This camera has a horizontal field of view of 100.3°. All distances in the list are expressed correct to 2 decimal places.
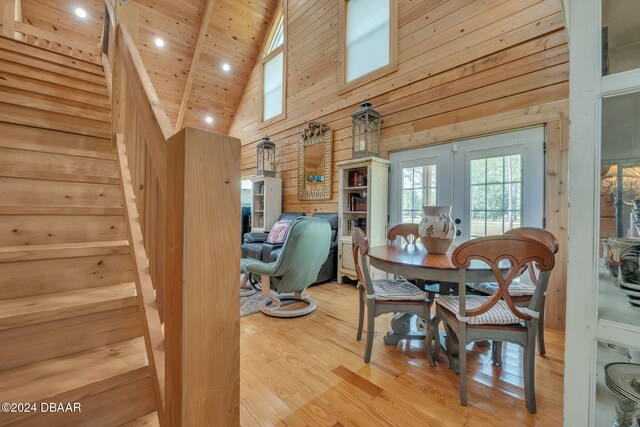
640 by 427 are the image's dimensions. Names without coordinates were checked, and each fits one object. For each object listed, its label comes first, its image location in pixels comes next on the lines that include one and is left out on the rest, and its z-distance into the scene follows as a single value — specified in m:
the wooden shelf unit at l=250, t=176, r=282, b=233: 5.20
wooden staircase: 0.88
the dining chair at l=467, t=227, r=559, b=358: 1.82
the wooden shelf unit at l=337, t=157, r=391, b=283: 3.53
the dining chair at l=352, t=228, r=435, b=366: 1.86
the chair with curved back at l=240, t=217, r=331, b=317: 2.49
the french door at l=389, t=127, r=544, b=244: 2.55
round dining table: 1.58
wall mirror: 4.54
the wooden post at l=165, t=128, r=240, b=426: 0.64
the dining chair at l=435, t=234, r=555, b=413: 1.38
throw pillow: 4.28
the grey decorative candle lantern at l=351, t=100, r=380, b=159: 3.61
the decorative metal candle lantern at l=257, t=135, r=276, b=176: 5.44
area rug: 2.82
